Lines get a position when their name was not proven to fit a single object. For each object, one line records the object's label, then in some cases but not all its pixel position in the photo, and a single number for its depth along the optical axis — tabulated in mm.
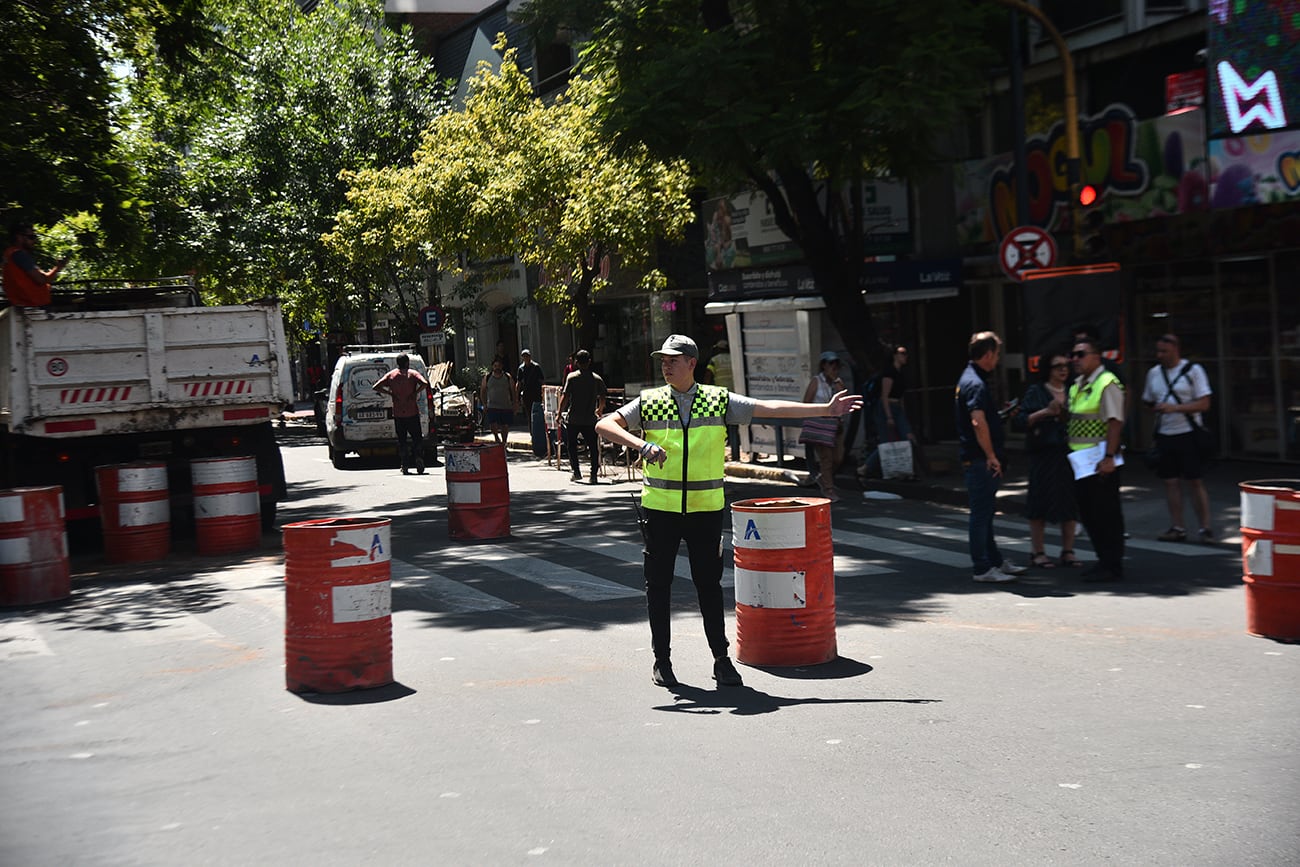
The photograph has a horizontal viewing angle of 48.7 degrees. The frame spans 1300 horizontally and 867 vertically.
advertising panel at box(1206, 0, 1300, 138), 14820
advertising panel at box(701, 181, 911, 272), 22562
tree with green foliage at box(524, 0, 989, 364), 16406
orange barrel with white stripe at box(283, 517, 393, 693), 7840
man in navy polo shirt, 10734
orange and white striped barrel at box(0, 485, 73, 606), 11539
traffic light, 16281
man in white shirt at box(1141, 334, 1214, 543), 12156
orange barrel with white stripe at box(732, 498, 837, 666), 8008
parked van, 25094
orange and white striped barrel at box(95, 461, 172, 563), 13730
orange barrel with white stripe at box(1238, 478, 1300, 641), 8320
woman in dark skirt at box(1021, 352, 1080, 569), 11133
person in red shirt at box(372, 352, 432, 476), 22344
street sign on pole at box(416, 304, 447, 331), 33250
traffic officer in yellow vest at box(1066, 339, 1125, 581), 10750
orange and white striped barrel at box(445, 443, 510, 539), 14297
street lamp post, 15731
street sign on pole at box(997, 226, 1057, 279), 16828
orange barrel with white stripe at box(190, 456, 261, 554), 14156
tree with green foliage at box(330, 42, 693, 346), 26625
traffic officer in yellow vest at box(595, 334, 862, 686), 7738
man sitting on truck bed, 13594
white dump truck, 14234
